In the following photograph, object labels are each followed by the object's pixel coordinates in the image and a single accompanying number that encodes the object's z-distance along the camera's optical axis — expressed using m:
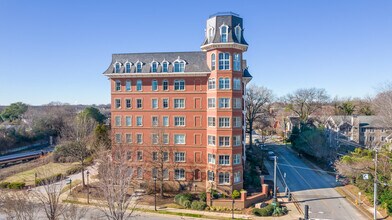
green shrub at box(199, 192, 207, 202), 33.66
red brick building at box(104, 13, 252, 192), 35.38
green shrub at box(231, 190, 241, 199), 33.44
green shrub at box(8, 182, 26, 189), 37.88
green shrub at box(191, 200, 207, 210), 32.06
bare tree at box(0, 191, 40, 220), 17.12
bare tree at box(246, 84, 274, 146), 59.69
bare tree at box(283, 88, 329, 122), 84.12
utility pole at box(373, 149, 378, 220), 26.95
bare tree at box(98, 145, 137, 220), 20.89
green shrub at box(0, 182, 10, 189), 38.40
